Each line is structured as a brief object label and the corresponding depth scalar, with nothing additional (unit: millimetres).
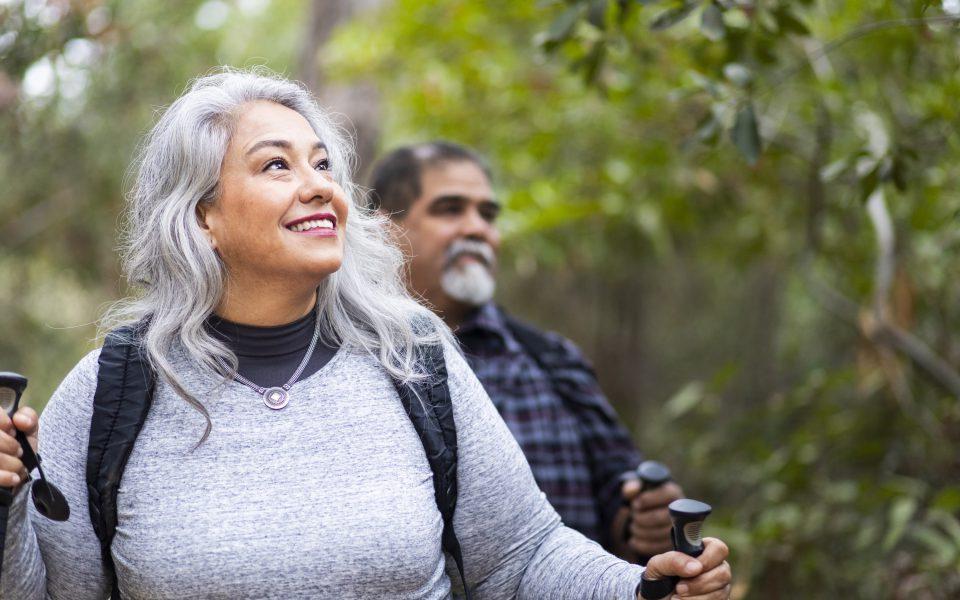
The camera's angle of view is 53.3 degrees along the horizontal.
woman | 1803
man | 2947
